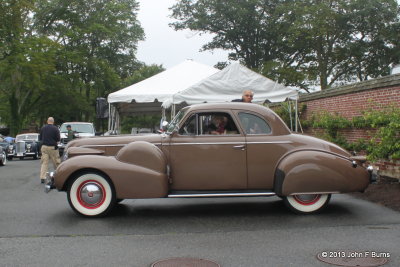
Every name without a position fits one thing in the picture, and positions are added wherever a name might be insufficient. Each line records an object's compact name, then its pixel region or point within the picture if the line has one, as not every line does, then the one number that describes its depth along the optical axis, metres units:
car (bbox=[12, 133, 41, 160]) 25.05
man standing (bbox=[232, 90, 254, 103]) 9.41
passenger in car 7.55
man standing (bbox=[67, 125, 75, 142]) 22.21
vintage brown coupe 7.14
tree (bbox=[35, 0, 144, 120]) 40.41
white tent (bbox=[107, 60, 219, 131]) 15.61
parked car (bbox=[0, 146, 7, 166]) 19.61
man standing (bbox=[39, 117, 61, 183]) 12.45
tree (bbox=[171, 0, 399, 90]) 36.78
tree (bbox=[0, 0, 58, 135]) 27.14
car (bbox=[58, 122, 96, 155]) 25.14
